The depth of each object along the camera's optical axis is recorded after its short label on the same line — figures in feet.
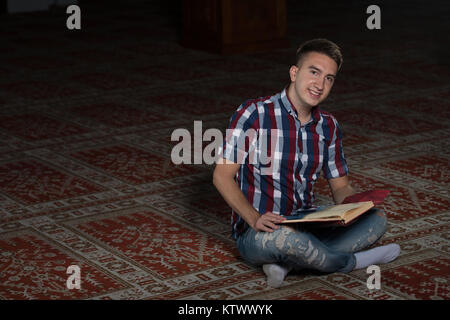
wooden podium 33.37
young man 10.89
